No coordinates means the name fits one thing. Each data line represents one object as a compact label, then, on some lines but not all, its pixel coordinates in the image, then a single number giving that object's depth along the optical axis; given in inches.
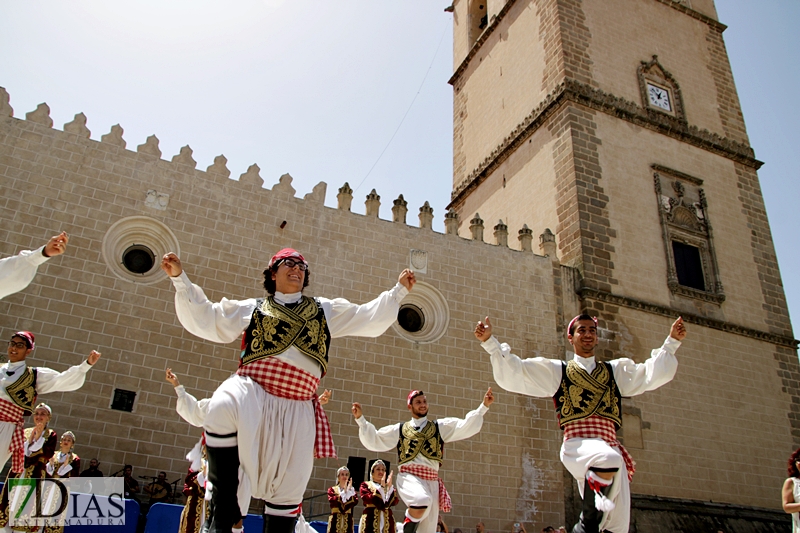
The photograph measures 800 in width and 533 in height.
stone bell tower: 539.2
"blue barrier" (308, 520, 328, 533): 358.6
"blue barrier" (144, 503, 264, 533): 311.3
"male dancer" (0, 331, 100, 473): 219.1
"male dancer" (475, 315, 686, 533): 169.2
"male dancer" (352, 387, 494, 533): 245.0
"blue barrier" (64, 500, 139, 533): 297.5
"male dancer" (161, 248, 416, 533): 126.7
